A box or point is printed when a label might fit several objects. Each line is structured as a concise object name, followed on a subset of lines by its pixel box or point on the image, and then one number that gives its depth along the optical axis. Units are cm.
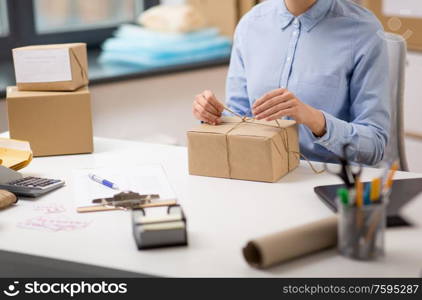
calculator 284
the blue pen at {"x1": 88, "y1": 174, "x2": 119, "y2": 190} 288
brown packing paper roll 241
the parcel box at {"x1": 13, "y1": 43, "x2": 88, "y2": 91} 319
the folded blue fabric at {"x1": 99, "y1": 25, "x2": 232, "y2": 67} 465
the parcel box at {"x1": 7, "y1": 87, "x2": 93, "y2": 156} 316
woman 304
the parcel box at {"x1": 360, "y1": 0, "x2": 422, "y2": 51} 420
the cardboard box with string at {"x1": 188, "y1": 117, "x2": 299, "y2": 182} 286
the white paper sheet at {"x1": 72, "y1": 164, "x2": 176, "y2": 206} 282
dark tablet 259
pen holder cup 241
